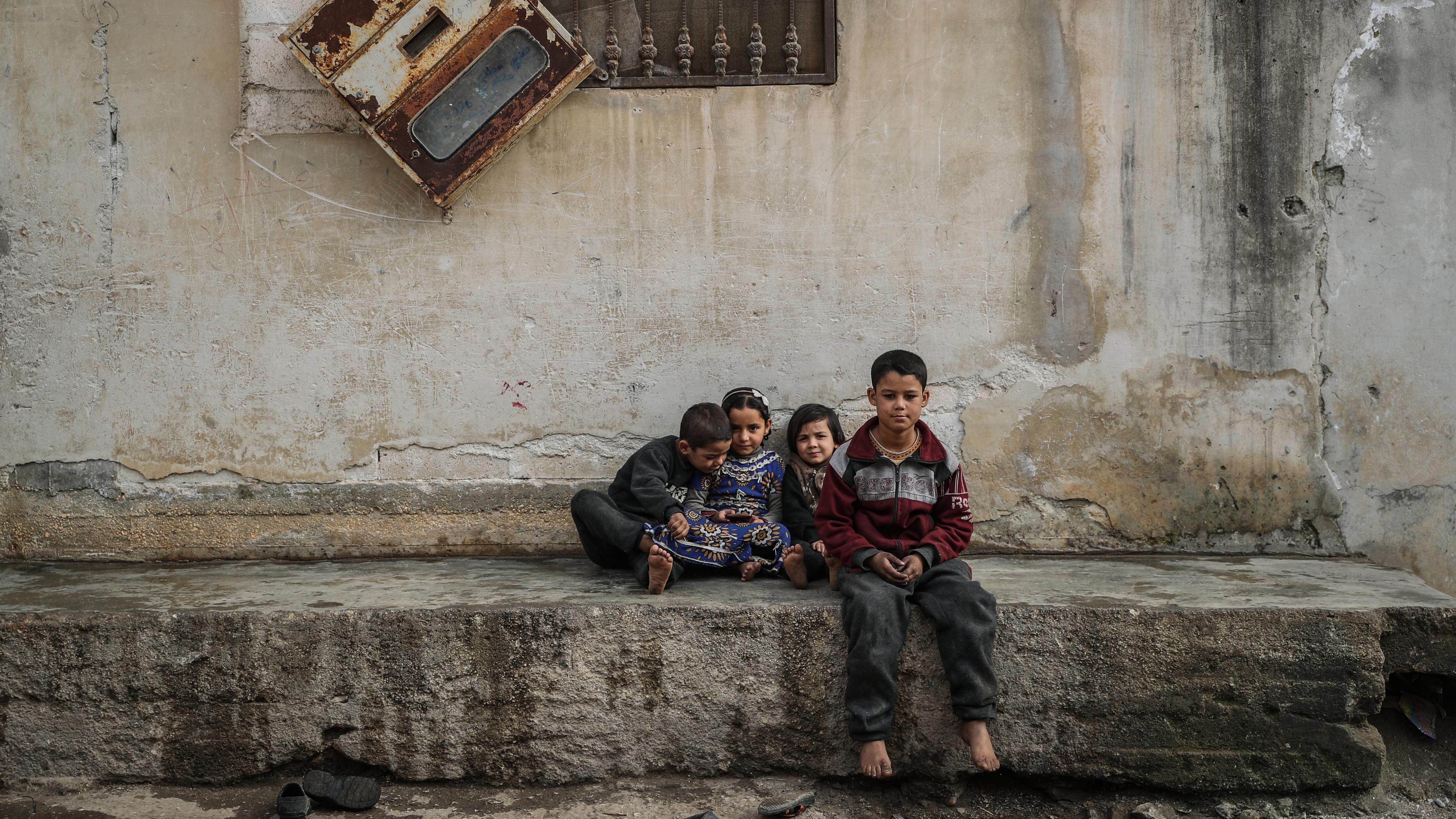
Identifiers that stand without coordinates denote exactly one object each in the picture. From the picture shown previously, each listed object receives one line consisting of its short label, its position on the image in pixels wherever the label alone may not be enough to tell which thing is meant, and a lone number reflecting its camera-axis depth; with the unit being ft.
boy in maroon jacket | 8.71
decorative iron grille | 11.53
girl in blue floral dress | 10.46
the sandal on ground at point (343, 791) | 8.71
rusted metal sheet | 10.87
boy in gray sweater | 10.20
